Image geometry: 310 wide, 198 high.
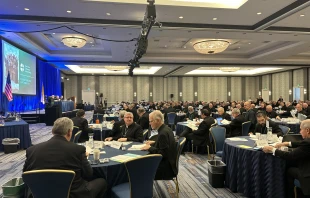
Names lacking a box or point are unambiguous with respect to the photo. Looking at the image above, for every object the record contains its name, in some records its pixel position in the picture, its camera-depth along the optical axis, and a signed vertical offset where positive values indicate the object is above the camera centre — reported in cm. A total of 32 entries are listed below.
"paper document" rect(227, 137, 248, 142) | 470 -80
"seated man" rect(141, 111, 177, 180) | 359 -73
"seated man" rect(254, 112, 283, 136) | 522 -62
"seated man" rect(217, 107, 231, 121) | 846 -67
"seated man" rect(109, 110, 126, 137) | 589 -72
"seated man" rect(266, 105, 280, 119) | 958 -68
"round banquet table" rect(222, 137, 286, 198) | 360 -113
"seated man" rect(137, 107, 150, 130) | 732 -71
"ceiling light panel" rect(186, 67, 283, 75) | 2568 +238
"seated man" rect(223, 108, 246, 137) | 695 -80
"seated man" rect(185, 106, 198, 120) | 1052 -76
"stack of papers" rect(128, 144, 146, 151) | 400 -80
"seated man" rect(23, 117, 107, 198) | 239 -56
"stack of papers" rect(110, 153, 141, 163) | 328 -79
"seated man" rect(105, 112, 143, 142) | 495 -67
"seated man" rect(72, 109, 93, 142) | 638 -68
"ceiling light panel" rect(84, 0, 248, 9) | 712 +253
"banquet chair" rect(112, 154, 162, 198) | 267 -83
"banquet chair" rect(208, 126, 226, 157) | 536 -85
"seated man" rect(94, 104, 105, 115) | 1166 -66
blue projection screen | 1164 +142
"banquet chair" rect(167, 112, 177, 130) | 1145 -98
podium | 1401 -93
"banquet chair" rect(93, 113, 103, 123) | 1069 -85
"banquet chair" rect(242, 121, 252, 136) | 681 -85
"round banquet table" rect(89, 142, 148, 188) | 304 -89
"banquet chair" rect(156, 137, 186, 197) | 380 -74
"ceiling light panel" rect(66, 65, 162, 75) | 2433 +249
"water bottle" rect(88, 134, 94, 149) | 392 -69
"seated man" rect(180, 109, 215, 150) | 676 -95
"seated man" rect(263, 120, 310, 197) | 312 -80
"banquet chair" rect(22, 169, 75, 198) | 220 -73
